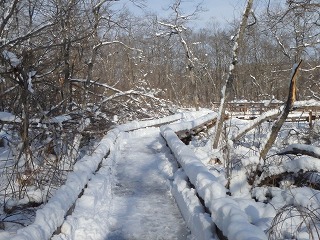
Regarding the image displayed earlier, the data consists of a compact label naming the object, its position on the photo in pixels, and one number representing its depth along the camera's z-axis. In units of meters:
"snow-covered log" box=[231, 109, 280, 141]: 6.44
